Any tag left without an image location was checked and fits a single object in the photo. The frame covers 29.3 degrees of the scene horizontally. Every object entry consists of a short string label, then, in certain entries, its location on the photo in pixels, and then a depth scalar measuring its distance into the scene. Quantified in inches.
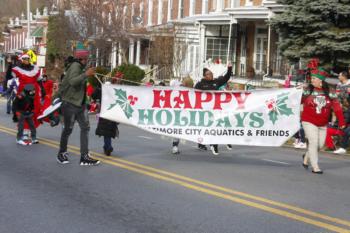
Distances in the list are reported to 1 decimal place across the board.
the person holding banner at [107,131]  489.1
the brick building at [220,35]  1210.0
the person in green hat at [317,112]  441.4
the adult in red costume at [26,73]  558.9
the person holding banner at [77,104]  444.1
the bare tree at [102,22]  1571.1
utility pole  1795.6
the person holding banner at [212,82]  537.0
